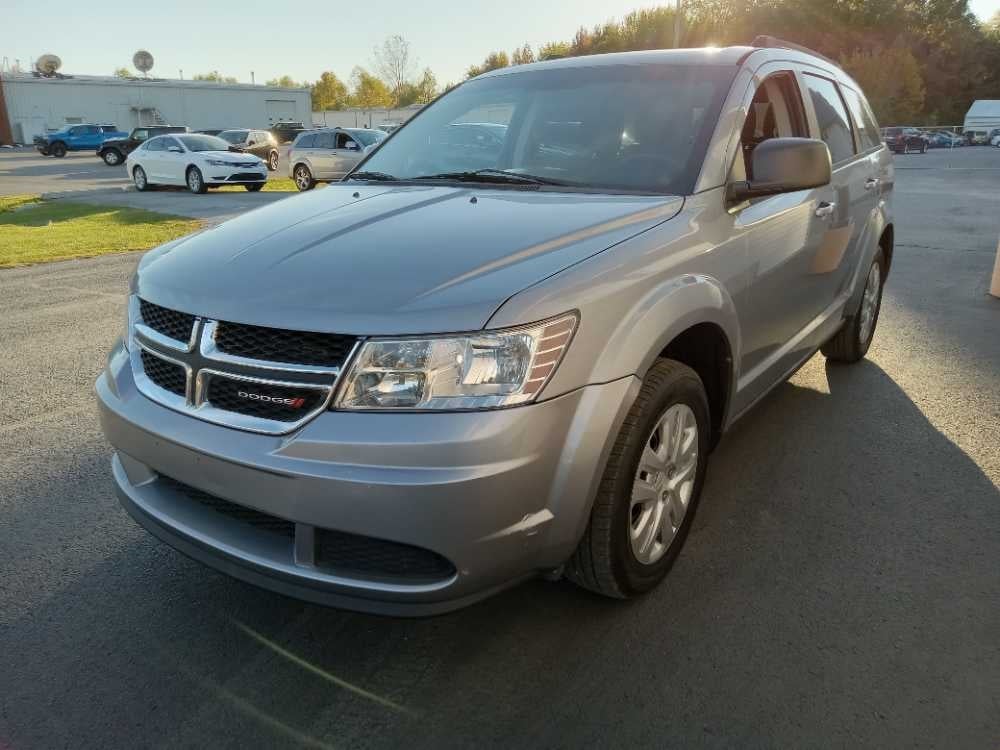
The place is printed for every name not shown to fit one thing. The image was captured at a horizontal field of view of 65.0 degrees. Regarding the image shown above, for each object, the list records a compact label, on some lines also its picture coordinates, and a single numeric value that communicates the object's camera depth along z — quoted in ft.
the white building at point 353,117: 223.30
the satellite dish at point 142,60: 149.28
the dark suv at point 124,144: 102.17
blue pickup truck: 129.49
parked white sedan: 62.80
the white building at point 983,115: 182.65
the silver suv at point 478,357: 6.35
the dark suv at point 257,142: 90.58
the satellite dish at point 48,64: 168.45
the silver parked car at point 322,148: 66.13
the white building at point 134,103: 175.94
